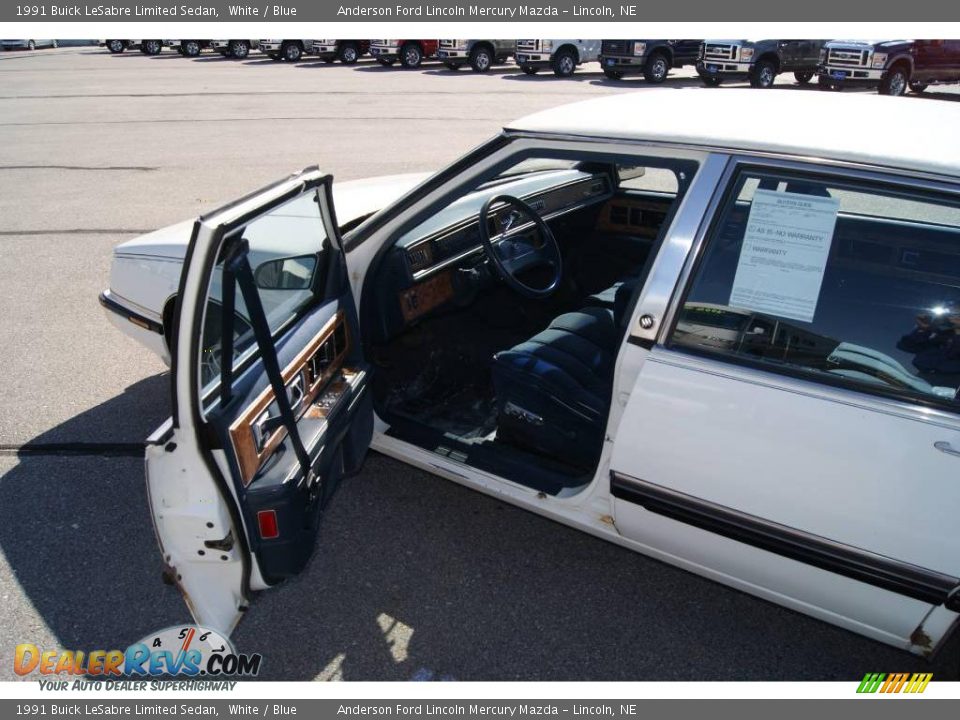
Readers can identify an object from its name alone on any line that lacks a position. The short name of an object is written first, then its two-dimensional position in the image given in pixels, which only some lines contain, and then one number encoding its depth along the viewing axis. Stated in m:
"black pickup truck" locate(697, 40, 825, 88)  15.33
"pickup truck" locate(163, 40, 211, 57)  26.08
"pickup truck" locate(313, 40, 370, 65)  21.75
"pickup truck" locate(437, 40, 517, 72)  19.33
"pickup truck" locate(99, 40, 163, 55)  27.33
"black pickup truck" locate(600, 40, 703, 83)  17.01
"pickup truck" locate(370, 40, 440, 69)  20.28
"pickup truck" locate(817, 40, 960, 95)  14.12
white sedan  1.92
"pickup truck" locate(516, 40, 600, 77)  18.41
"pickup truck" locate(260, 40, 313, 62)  22.80
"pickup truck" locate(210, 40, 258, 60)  24.86
